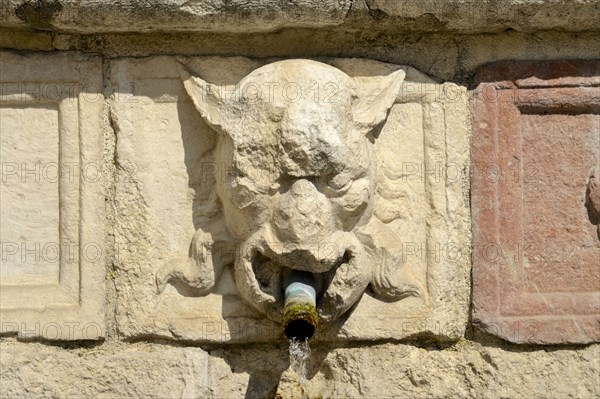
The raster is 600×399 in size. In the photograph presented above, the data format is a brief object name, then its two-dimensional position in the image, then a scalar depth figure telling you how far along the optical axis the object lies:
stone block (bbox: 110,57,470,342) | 4.77
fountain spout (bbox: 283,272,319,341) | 4.44
